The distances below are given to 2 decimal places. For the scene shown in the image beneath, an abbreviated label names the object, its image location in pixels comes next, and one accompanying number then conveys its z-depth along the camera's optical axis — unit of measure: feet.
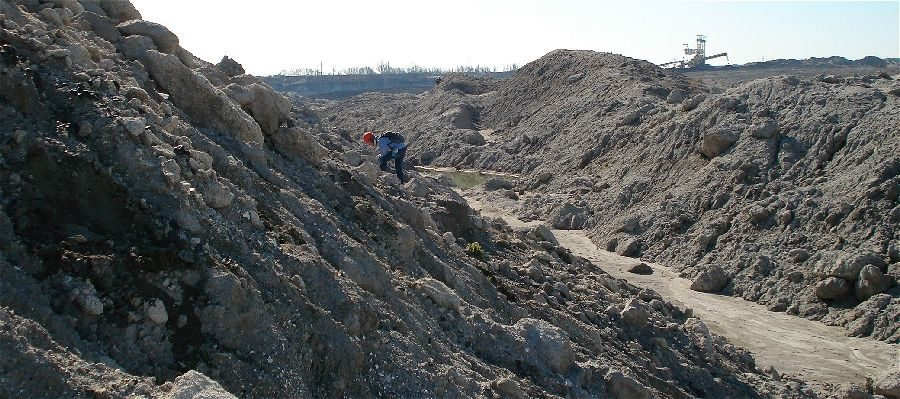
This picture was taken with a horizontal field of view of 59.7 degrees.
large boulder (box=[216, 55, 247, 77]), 32.42
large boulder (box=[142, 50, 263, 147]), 22.39
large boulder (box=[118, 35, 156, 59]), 22.65
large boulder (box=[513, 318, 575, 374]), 21.22
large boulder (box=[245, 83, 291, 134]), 26.00
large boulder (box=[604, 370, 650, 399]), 21.86
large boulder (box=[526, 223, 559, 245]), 39.22
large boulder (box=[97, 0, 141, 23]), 25.63
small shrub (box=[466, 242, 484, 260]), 29.12
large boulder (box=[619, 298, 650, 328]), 27.58
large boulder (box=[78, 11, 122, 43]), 22.72
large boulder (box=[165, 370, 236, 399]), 11.34
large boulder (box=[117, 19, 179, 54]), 24.70
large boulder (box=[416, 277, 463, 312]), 21.11
